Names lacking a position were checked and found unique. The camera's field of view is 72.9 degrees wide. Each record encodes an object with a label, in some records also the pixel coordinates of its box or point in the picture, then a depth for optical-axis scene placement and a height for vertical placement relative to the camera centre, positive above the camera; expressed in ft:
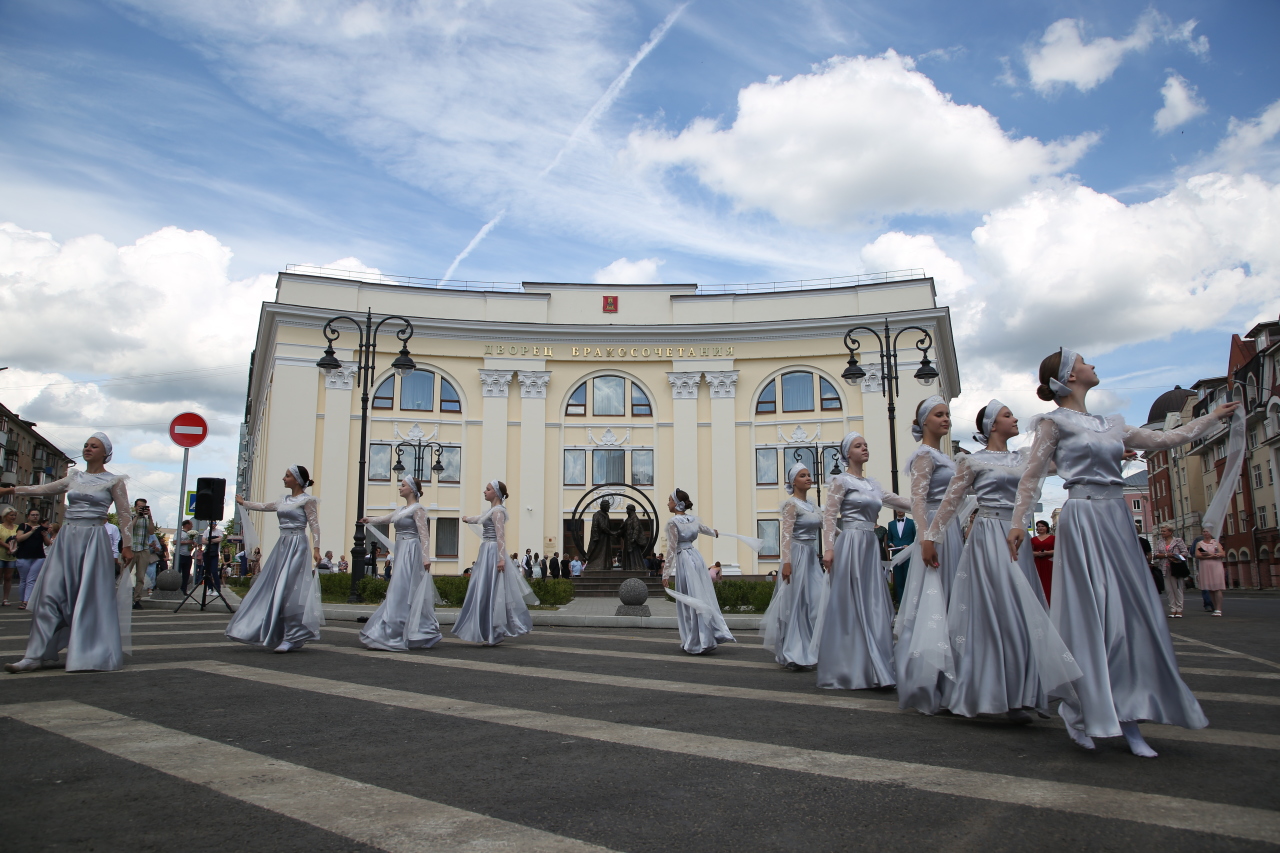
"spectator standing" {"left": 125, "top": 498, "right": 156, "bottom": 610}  59.57 +1.14
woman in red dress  41.52 +0.41
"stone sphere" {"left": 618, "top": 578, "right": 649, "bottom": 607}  53.57 -1.56
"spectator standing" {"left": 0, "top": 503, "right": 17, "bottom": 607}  53.78 +2.49
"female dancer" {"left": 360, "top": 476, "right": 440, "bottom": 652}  33.78 -1.07
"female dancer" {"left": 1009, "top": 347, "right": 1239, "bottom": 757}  13.94 -0.20
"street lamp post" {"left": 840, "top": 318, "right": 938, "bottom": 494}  60.49 +13.61
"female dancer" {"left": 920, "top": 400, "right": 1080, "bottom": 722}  17.33 -0.83
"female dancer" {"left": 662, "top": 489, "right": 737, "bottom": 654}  32.78 -0.78
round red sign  45.80 +7.35
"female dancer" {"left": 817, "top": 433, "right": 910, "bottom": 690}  23.36 -0.72
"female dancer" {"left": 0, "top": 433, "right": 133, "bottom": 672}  24.76 -0.50
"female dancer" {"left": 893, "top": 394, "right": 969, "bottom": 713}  18.43 -0.13
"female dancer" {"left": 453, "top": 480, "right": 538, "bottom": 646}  36.04 -1.02
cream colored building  132.77 +27.78
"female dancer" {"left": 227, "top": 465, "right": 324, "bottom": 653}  30.55 -1.09
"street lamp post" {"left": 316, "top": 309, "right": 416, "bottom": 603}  61.62 +6.16
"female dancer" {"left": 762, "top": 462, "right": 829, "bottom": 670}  27.78 -0.75
